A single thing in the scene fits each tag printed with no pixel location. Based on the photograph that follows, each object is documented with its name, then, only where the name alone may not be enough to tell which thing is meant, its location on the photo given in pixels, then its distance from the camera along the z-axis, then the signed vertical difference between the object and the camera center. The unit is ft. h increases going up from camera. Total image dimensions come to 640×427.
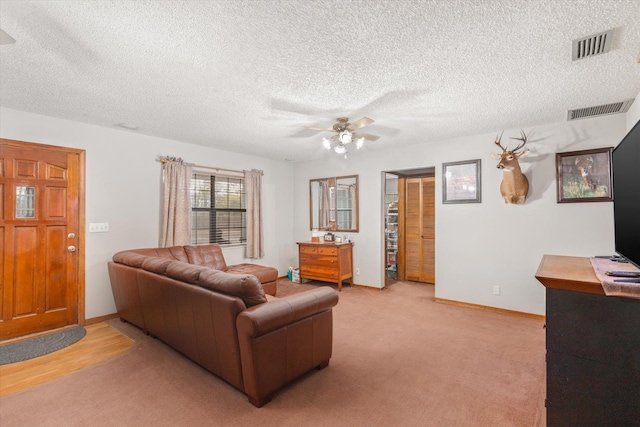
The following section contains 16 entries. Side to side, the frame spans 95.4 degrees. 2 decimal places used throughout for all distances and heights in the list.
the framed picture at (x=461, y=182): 13.87 +1.68
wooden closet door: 18.39 -0.83
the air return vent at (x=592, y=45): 6.22 +3.80
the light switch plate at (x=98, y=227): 12.19 -0.36
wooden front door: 10.39 -0.70
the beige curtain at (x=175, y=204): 14.16 +0.70
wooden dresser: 17.08 -2.69
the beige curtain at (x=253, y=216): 17.95 +0.09
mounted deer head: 11.85 +1.65
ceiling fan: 10.46 +3.20
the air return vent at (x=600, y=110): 9.82 +3.74
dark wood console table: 4.17 -2.08
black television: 4.94 +0.37
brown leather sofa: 6.59 -2.73
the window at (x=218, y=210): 16.01 +0.46
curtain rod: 14.19 +2.83
